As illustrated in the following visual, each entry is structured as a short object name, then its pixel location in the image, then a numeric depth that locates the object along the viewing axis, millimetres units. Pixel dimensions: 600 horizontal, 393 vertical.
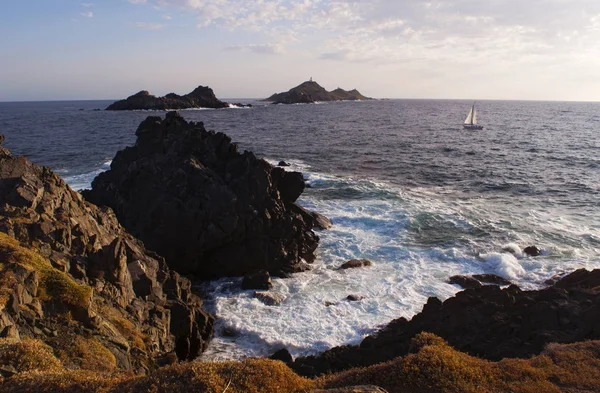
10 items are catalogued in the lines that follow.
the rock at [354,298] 26900
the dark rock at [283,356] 20156
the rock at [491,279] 29109
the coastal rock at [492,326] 18172
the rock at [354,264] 31984
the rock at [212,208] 31734
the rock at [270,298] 26859
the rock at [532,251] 33219
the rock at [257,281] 28828
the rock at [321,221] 39844
